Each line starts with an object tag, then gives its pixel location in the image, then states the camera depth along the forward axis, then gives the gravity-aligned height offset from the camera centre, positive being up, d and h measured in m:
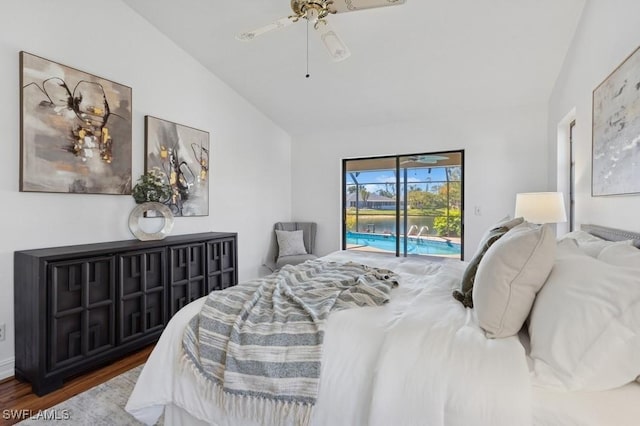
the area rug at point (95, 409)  1.79 -1.16
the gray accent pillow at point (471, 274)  1.59 -0.32
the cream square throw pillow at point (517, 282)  1.21 -0.26
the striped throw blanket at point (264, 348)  1.23 -0.56
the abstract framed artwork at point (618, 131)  1.67 +0.48
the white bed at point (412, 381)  0.96 -0.56
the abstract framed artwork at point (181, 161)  3.18 +0.54
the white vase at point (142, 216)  2.86 -0.08
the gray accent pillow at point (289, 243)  4.72 -0.47
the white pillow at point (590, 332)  0.95 -0.37
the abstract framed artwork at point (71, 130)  2.29 +0.64
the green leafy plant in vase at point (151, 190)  2.93 +0.20
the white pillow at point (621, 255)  1.18 -0.17
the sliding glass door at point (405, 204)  4.39 +0.13
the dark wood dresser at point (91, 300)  2.07 -0.66
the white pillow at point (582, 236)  1.92 -0.15
